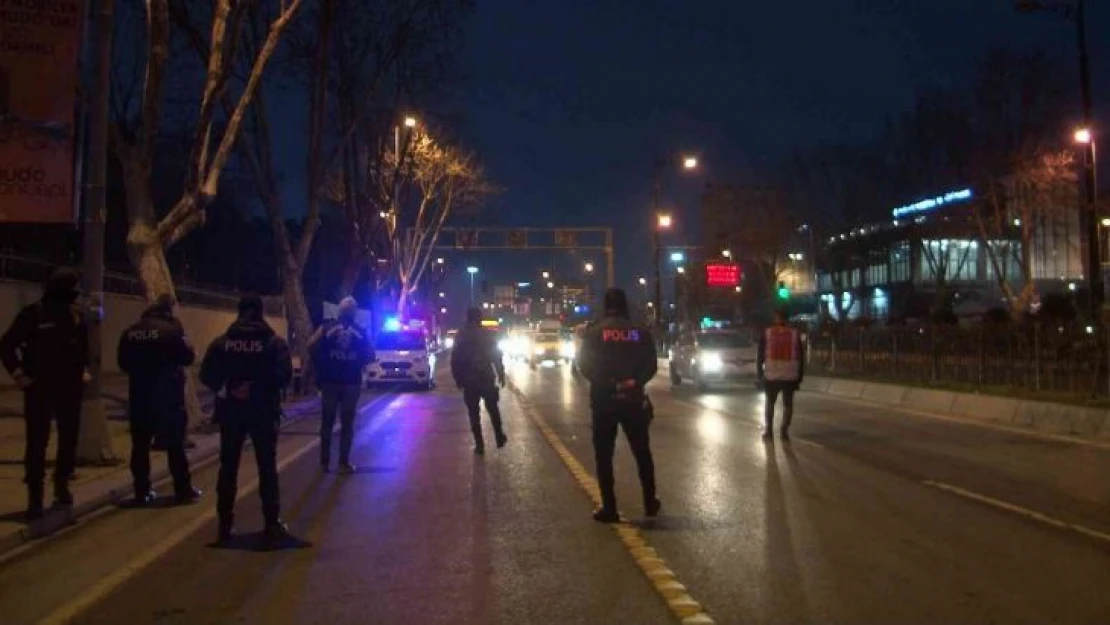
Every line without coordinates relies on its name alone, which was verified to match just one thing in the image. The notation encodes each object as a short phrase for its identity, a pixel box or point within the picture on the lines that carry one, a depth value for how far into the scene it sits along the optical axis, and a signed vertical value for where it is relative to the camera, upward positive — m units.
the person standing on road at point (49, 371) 9.74 -0.16
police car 32.97 -0.36
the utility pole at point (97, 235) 13.37 +1.40
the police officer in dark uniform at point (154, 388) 10.89 -0.34
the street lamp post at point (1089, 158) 24.25 +4.06
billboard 12.53 +2.66
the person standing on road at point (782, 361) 16.50 -0.23
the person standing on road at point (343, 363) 13.31 -0.15
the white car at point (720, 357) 30.69 -0.32
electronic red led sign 61.53 +3.84
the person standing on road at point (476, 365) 15.21 -0.22
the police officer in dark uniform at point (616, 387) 9.77 -0.34
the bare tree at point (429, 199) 47.74 +7.08
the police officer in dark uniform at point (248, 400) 9.05 -0.39
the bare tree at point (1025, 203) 40.00 +5.22
